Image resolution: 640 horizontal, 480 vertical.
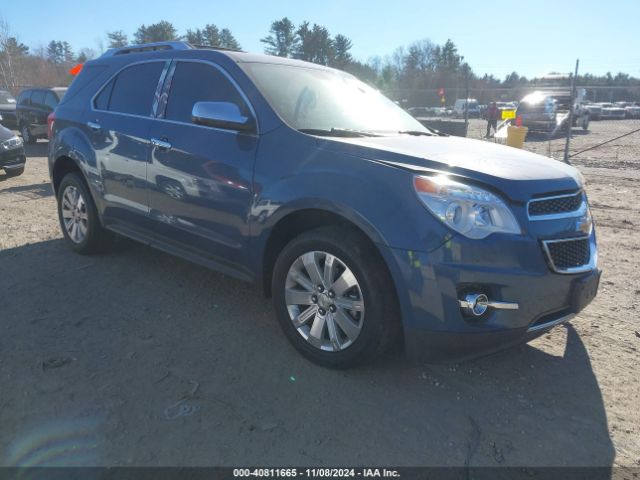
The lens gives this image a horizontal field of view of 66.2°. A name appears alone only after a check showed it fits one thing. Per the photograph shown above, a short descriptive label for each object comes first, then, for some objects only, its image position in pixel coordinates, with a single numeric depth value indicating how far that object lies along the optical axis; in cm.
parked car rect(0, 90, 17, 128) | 1738
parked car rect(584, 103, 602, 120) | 3675
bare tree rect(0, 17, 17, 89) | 4178
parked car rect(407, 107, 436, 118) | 3369
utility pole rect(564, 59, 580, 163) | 1121
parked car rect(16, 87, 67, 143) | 1462
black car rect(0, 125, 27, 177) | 917
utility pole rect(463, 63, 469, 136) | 1309
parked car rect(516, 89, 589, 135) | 2166
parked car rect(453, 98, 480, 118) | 4153
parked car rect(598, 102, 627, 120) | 4219
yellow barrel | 1273
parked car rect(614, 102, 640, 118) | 4303
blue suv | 245
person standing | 2180
